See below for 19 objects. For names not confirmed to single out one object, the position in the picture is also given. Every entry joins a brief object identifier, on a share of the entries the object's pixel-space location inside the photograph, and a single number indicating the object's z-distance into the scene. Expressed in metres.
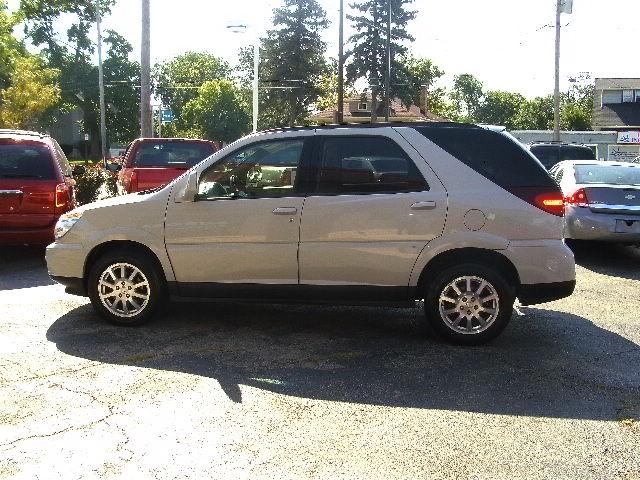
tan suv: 5.59
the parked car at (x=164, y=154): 12.86
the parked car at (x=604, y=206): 9.86
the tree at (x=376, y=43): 56.41
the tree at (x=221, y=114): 74.25
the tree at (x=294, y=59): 63.59
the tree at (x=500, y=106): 125.88
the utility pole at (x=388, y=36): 46.97
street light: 23.72
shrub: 15.19
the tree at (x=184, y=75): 94.75
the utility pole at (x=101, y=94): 44.40
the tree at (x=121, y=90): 63.12
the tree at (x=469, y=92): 130.38
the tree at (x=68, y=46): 60.47
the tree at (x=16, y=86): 37.81
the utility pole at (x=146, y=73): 18.25
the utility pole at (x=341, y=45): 33.88
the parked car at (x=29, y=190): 9.16
